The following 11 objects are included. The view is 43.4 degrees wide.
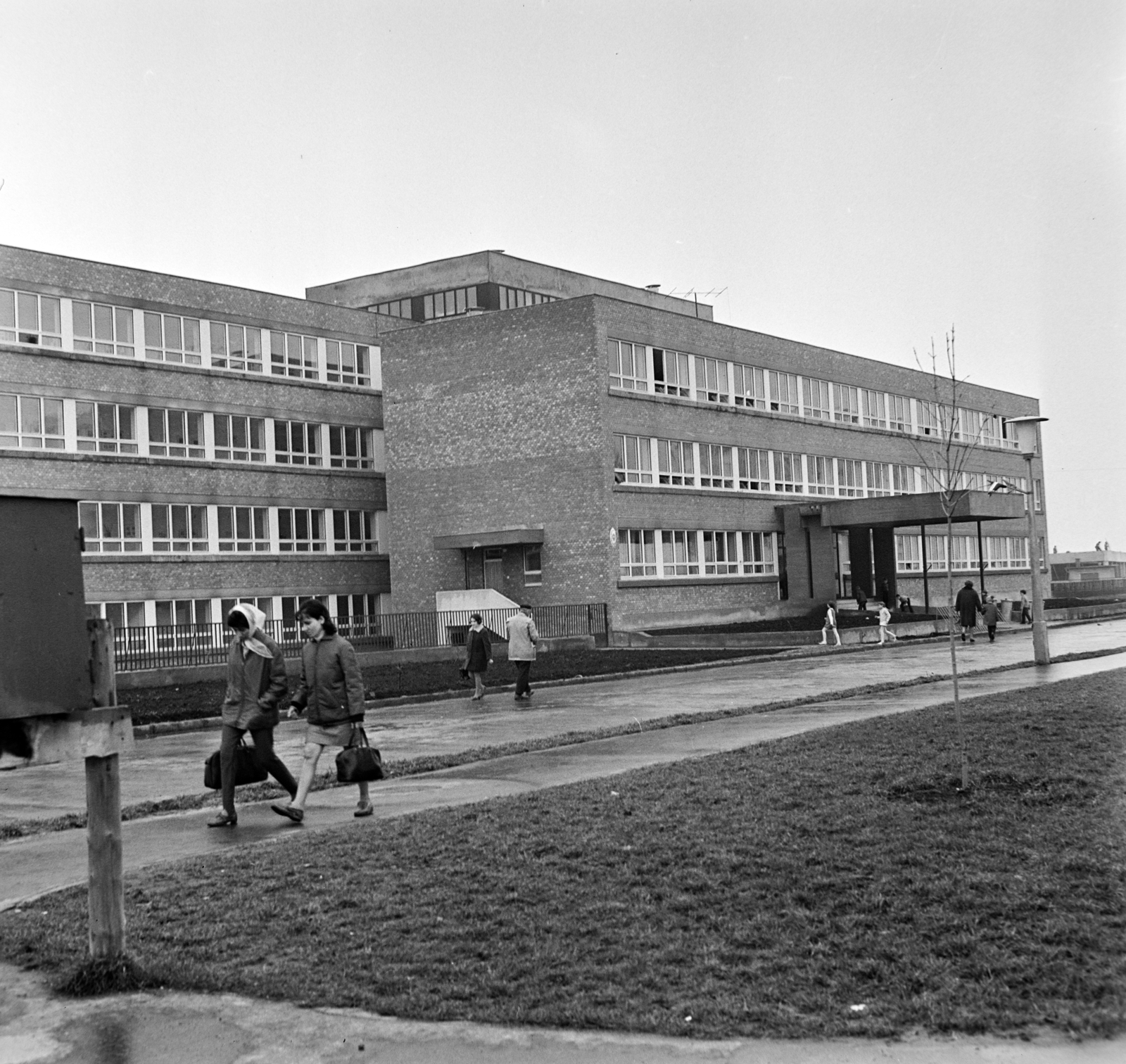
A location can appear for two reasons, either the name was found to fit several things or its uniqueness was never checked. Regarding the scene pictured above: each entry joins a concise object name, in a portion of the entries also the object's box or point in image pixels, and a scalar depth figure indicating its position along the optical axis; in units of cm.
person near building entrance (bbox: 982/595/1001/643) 4188
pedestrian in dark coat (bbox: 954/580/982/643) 4131
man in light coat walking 2616
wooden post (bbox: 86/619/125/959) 655
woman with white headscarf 1170
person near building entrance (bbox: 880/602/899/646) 4278
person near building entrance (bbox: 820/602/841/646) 4156
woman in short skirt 1179
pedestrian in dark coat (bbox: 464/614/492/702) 2689
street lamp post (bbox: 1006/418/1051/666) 2747
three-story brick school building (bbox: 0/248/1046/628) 4653
